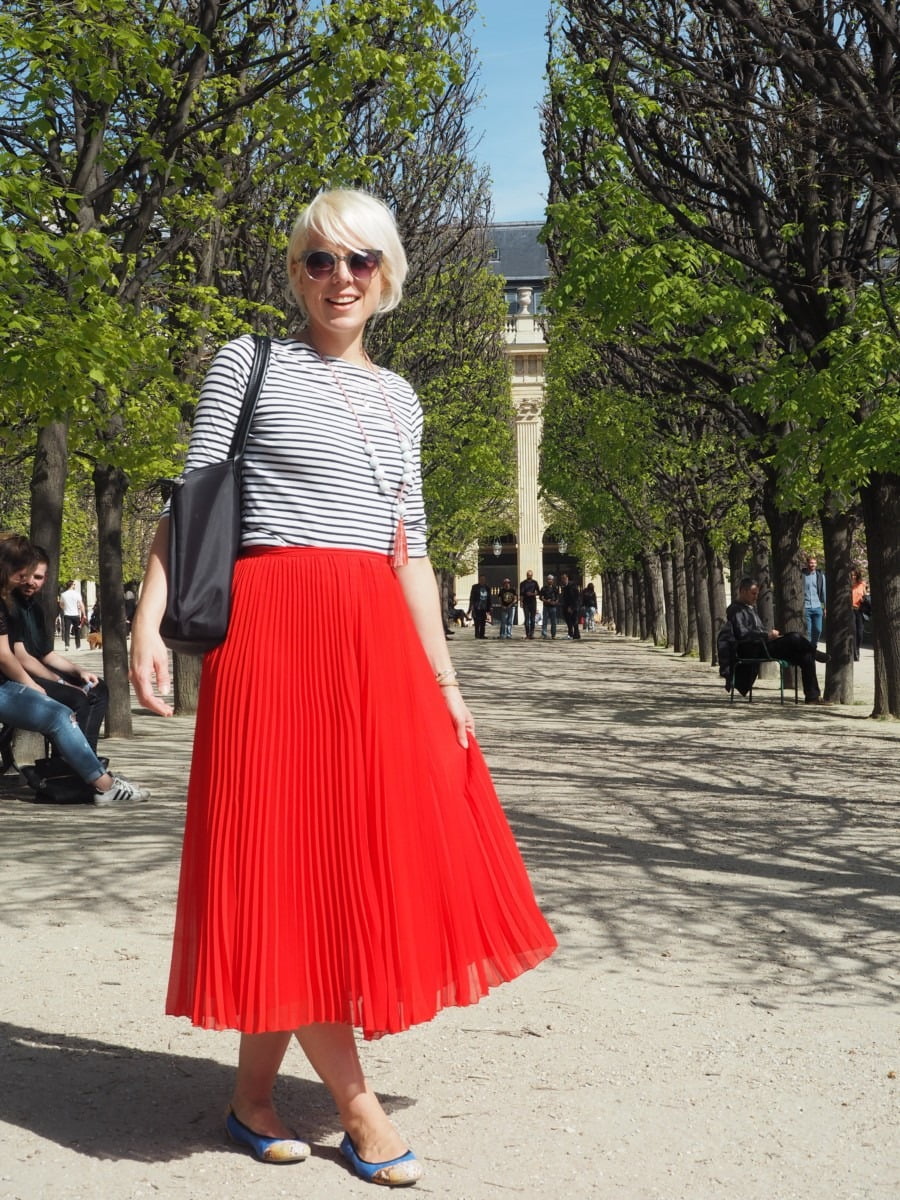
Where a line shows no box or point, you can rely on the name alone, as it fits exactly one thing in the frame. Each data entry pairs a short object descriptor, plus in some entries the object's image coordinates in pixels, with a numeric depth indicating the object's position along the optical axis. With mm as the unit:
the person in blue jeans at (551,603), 51656
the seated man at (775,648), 18422
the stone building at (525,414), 87938
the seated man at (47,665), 10211
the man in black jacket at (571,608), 50031
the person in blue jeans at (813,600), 26781
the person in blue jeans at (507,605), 50666
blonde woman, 3344
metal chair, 18516
